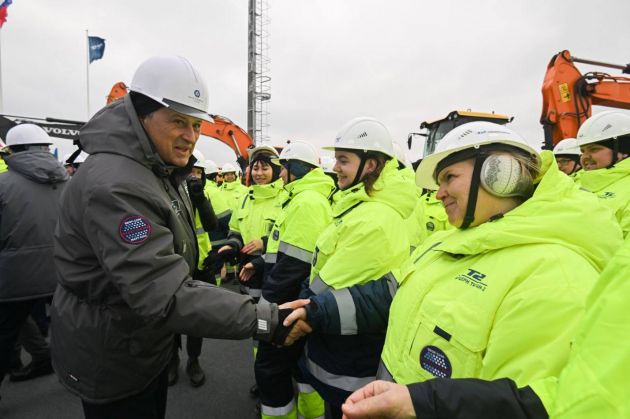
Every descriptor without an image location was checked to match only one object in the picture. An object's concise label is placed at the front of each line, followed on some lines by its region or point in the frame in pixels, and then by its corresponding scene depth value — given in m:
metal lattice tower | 23.84
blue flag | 16.58
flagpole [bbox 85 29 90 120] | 16.50
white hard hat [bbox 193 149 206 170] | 4.93
